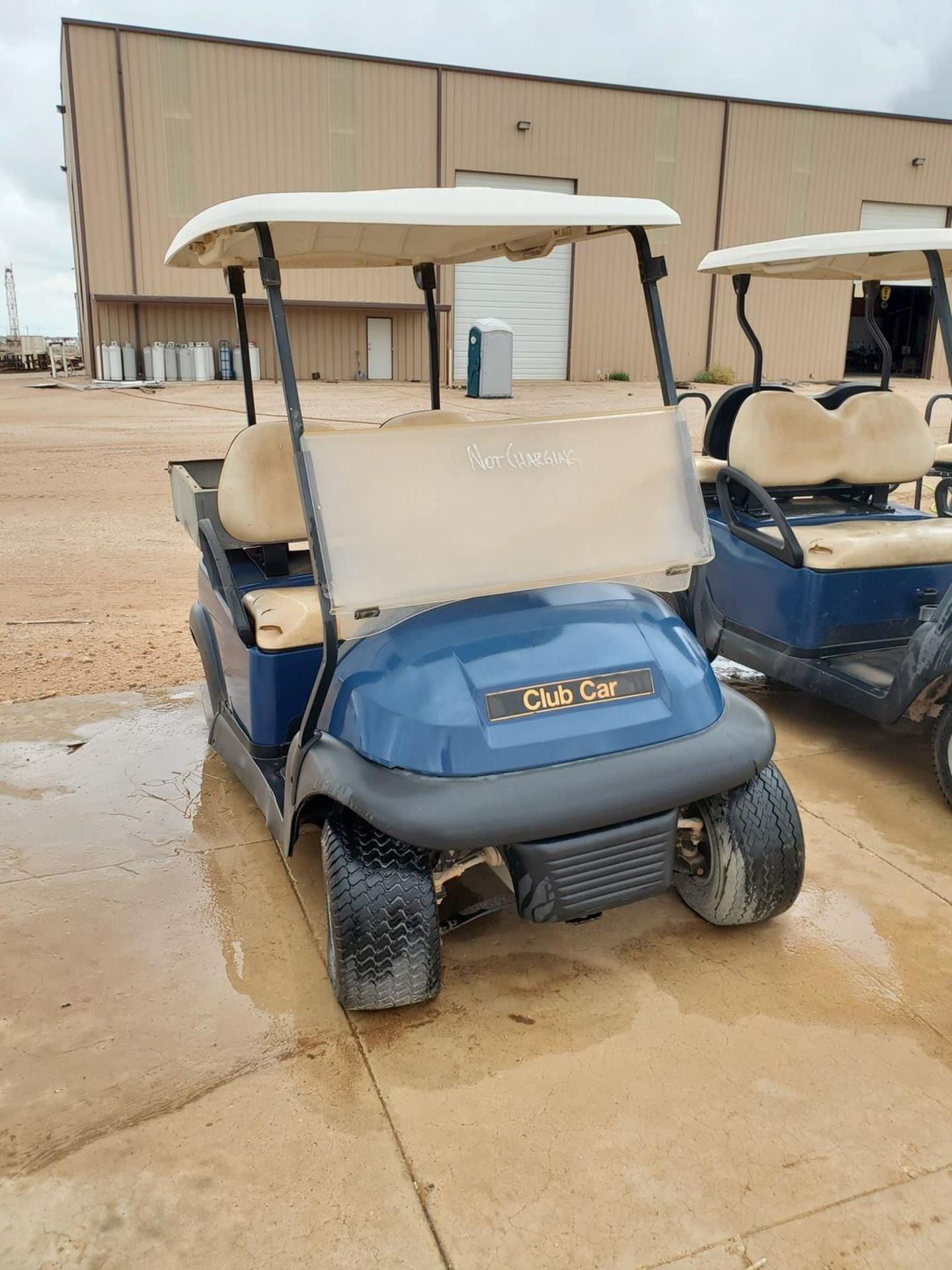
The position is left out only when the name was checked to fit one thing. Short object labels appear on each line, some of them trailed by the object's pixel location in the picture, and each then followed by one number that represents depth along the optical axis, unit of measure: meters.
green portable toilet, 15.02
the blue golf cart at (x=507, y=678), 1.98
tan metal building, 16.58
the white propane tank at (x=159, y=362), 17.39
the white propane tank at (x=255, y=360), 17.79
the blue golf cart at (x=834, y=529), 3.26
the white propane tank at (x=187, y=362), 17.55
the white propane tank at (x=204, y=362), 17.59
